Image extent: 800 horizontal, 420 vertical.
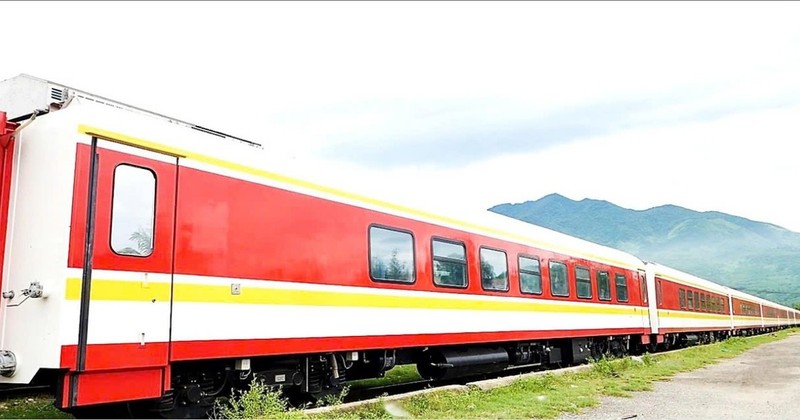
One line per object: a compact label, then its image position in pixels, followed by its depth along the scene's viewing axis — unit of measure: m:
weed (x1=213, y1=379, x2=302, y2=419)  6.61
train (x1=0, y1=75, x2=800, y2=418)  5.85
